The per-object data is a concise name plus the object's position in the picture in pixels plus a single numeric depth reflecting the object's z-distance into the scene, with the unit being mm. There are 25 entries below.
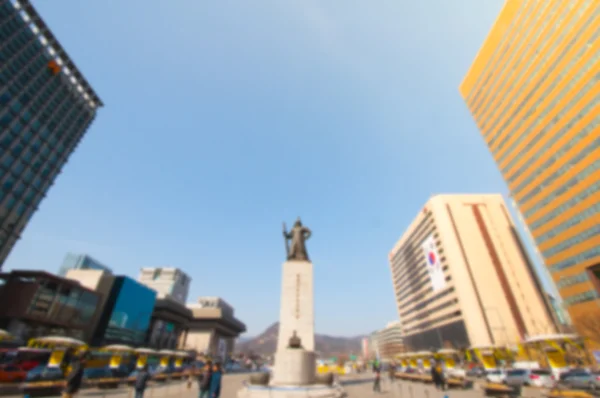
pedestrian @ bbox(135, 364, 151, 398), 11378
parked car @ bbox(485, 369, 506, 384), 20703
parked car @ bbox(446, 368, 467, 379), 26588
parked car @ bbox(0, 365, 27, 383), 18359
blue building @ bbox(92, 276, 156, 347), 46156
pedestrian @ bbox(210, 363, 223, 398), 9945
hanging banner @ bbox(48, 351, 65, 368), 19258
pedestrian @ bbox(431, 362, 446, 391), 17312
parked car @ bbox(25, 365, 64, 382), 18016
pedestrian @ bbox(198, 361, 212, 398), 9930
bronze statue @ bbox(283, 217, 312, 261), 19594
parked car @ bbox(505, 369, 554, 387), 19359
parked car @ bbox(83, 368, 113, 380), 23136
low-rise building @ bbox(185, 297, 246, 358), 68875
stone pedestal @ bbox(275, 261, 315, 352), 16578
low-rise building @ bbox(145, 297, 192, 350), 60875
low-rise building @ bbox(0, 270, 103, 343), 34938
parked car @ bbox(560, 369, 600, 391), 17422
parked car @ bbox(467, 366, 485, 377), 32522
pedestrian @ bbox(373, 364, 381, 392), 17534
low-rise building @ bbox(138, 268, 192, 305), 109875
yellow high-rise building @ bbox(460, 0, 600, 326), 41219
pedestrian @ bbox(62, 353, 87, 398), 8220
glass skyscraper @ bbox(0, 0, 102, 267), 45375
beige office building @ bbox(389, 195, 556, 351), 60344
